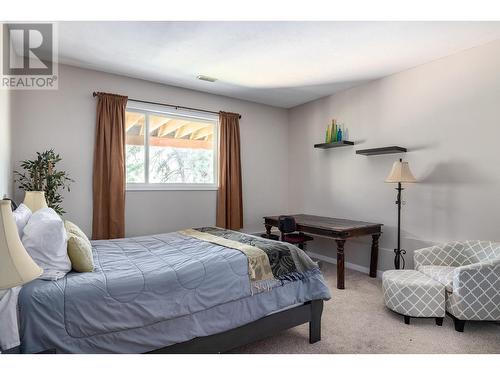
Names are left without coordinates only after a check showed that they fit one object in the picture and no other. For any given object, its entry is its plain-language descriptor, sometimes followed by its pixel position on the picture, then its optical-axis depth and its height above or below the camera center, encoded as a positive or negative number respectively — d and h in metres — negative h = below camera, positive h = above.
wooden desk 3.49 -0.60
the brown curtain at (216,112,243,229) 4.65 +0.09
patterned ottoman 2.59 -1.02
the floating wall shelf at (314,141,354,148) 4.32 +0.56
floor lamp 3.39 +0.08
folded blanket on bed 2.14 -0.61
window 4.11 +0.47
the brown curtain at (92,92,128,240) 3.70 +0.13
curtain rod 3.72 +1.08
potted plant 3.12 +0.04
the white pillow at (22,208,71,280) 1.57 -0.35
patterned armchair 2.46 -0.91
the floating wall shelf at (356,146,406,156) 3.68 +0.40
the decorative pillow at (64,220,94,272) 1.76 -0.45
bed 1.46 -0.70
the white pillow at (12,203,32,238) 1.68 -0.23
